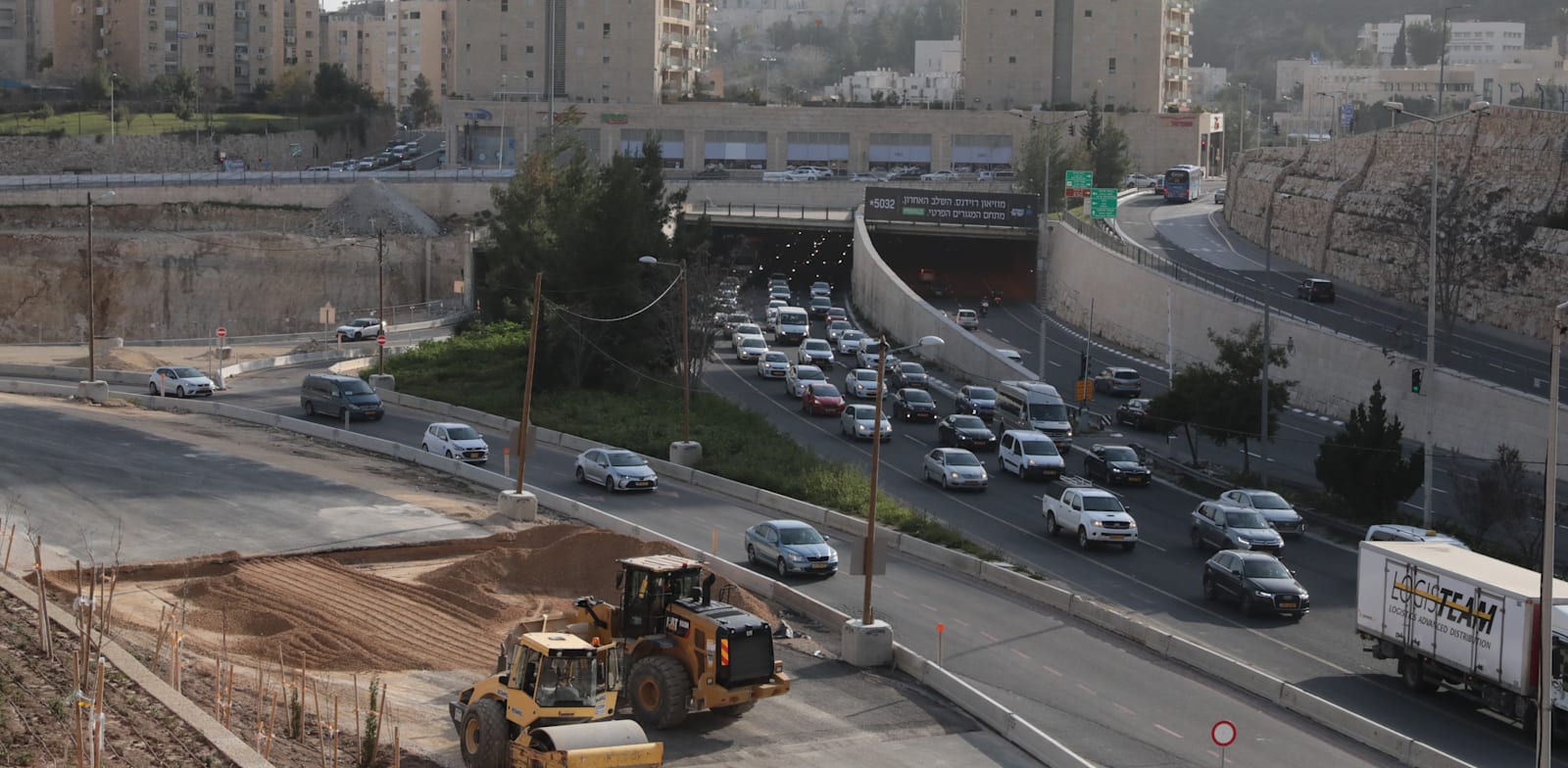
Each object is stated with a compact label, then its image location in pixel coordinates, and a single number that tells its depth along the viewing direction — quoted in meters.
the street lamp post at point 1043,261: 84.37
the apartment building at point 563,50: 133.75
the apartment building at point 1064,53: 138.62
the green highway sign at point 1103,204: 83.50
